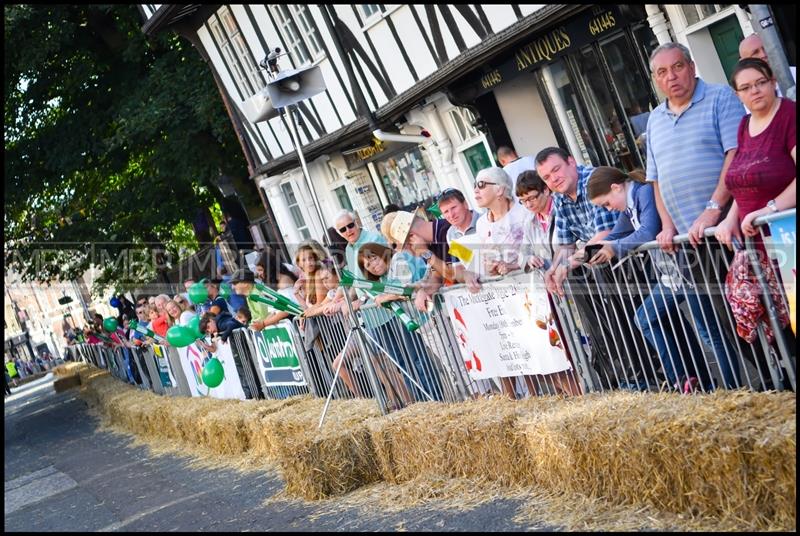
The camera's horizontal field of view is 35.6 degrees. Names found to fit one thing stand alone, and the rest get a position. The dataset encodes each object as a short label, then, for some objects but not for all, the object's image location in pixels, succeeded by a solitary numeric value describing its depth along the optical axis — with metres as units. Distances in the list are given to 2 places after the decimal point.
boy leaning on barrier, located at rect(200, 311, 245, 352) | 16.20
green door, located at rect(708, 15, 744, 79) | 13.38
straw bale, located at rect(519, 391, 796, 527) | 5.70
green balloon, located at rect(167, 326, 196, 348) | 17.66
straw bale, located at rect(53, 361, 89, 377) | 43.27
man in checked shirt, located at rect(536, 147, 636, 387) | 8.05
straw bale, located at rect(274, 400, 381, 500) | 9.67
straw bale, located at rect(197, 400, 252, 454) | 13.44
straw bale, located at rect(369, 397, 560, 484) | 8.05
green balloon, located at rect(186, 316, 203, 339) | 17.42
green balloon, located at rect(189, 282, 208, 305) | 17.91
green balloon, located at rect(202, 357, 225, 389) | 17.00
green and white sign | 13.84
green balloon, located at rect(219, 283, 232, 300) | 16.92
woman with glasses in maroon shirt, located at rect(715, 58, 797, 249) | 6.63
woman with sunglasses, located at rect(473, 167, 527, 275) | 9.25
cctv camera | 22.03
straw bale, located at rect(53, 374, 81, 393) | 41.44
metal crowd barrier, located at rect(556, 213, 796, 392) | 7.00
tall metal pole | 10.63
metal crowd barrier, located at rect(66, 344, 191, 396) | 20.48
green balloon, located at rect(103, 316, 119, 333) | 29.81
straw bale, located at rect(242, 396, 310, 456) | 12.62
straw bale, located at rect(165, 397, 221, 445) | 15.31
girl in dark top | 7.47
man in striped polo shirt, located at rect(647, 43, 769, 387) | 7.28
